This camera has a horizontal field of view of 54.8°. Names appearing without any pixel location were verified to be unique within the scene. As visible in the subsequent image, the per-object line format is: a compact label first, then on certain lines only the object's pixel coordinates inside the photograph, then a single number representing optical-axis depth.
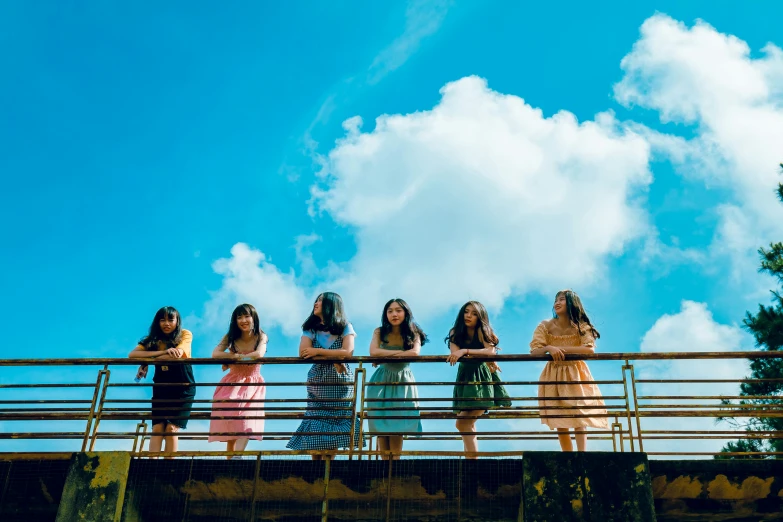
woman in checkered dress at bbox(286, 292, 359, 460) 7.61
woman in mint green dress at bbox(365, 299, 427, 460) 7.61
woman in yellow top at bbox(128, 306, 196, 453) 7.88
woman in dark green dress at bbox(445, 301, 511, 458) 7.62
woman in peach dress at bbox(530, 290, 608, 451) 7.55
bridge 6.96
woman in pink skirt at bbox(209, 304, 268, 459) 7.78
